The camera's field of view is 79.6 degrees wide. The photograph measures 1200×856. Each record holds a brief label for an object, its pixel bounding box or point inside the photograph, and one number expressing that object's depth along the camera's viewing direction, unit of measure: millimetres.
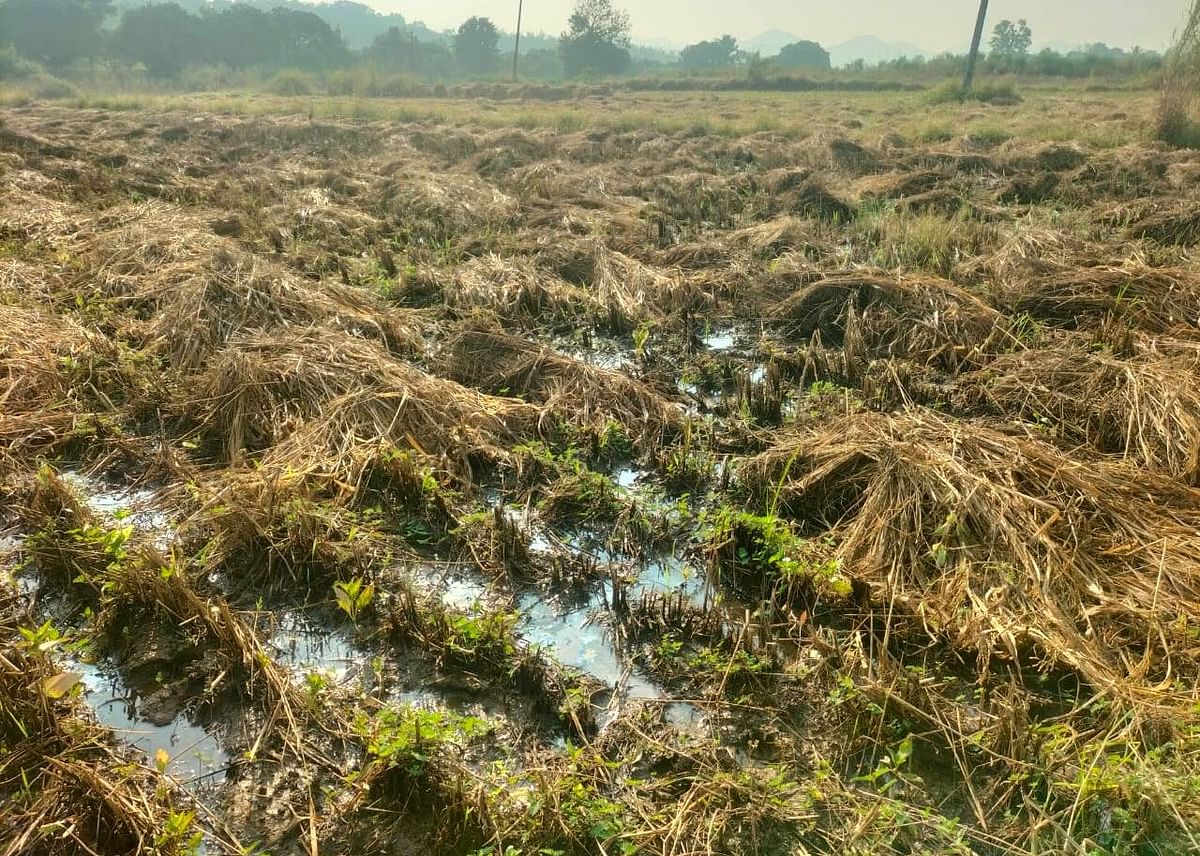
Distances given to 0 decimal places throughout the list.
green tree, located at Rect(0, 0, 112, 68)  39531
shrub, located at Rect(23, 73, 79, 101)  25750
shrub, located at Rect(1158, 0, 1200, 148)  11281
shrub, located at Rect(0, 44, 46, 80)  32406
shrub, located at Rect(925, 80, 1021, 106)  20469
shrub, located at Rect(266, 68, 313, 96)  31062
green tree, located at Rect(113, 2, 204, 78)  40719
